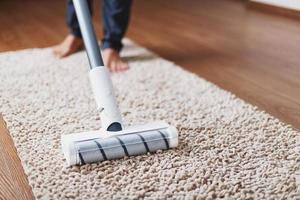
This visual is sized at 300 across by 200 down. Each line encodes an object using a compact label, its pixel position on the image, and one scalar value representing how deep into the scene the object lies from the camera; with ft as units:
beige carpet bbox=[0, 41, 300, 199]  2.62
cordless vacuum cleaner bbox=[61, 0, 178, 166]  2.83
